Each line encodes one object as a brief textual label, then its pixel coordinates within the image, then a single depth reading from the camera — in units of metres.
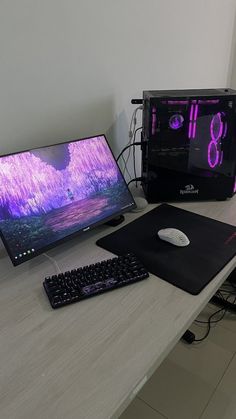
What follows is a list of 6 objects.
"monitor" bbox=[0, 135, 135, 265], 0.93
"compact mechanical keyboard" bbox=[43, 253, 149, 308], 0.83
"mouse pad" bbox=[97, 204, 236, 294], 0.91
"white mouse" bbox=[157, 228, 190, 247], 1.03
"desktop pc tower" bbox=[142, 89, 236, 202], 1.21
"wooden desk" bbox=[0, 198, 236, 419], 0.60
